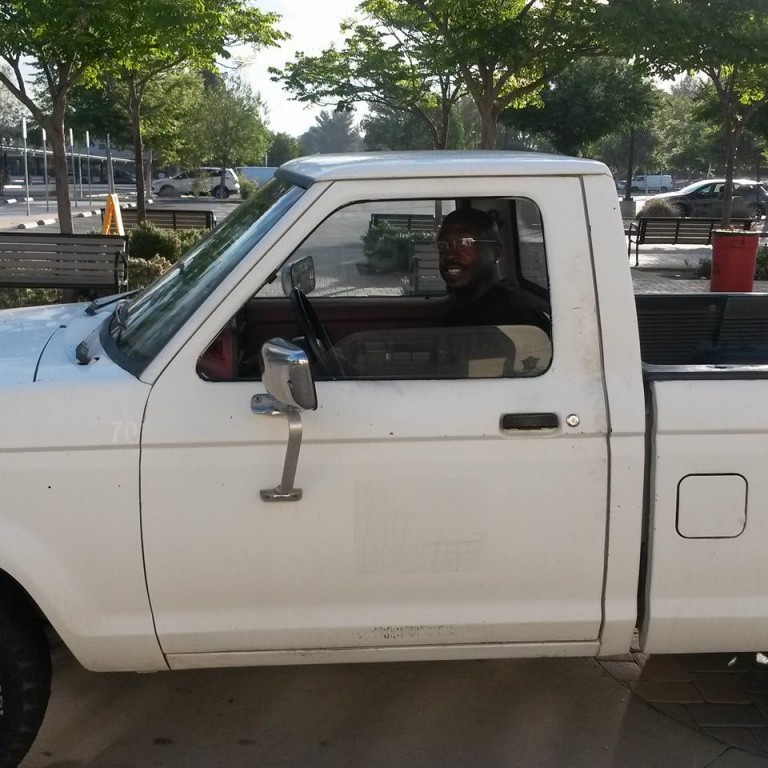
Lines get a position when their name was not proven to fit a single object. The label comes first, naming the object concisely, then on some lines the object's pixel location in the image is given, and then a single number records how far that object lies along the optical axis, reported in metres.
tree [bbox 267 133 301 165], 81.94
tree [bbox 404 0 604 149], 13.67
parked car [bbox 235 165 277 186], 57.91
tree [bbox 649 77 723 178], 59.50
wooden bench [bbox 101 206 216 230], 20.23
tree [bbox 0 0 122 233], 11.86
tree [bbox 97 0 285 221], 12.39
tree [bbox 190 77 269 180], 48.75
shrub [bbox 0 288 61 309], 11.33
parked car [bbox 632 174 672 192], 68.99
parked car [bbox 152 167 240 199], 47.31
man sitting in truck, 3.29
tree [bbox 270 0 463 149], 18.16
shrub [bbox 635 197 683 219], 31.75
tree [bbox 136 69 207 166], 29.95
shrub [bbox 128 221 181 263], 15.80
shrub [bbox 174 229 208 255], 16.38
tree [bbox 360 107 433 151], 42.62
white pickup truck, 2.91
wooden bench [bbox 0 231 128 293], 10.84
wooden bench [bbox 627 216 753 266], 18.50
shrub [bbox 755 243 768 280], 16.88
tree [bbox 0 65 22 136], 62.41
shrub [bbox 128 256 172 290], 13.13
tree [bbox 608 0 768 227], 12.52
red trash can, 13.52
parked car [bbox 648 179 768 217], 33.75
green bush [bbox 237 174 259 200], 45.20
